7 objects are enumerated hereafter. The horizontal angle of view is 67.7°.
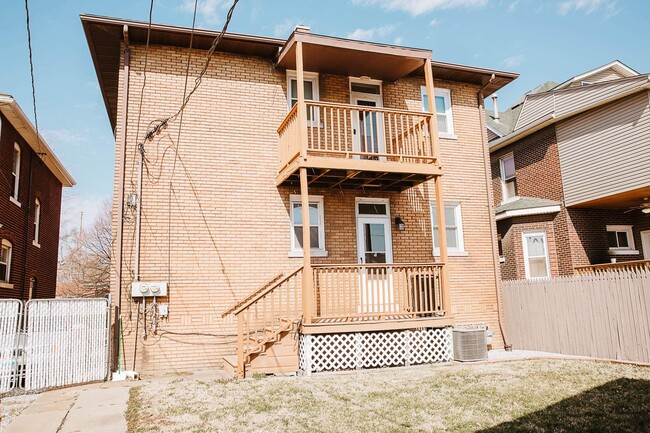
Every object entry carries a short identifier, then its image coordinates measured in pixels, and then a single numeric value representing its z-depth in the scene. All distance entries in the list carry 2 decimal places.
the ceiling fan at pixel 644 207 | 15.41
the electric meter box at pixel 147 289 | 10.03
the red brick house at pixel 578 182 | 14.79
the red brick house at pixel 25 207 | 14.68
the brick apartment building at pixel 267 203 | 10.18
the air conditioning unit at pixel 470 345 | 10.73
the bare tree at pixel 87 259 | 38.50
